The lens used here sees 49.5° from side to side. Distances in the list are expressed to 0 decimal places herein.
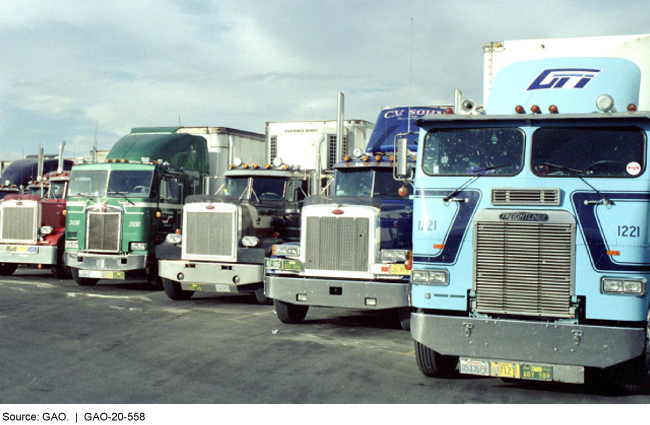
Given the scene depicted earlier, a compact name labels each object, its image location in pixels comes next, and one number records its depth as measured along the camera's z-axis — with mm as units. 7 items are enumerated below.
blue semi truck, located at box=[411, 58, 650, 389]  6617
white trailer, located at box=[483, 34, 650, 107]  8961
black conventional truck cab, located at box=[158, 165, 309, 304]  12633
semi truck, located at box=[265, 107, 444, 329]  10117
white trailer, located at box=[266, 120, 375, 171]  16828
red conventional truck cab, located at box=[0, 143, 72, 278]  16547
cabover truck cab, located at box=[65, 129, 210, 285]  15031
